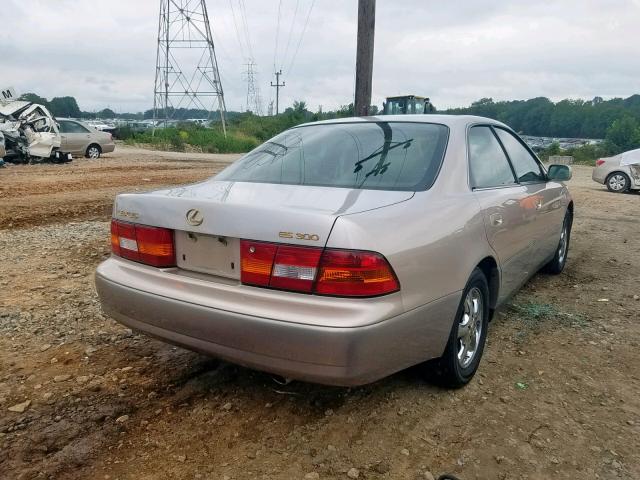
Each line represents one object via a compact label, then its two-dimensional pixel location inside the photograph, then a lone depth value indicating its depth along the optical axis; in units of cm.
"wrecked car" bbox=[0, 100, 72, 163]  1561
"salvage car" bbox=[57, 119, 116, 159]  1772
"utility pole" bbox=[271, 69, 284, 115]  6904
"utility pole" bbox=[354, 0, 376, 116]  877
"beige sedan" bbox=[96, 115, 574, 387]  213
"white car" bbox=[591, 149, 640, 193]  1410
